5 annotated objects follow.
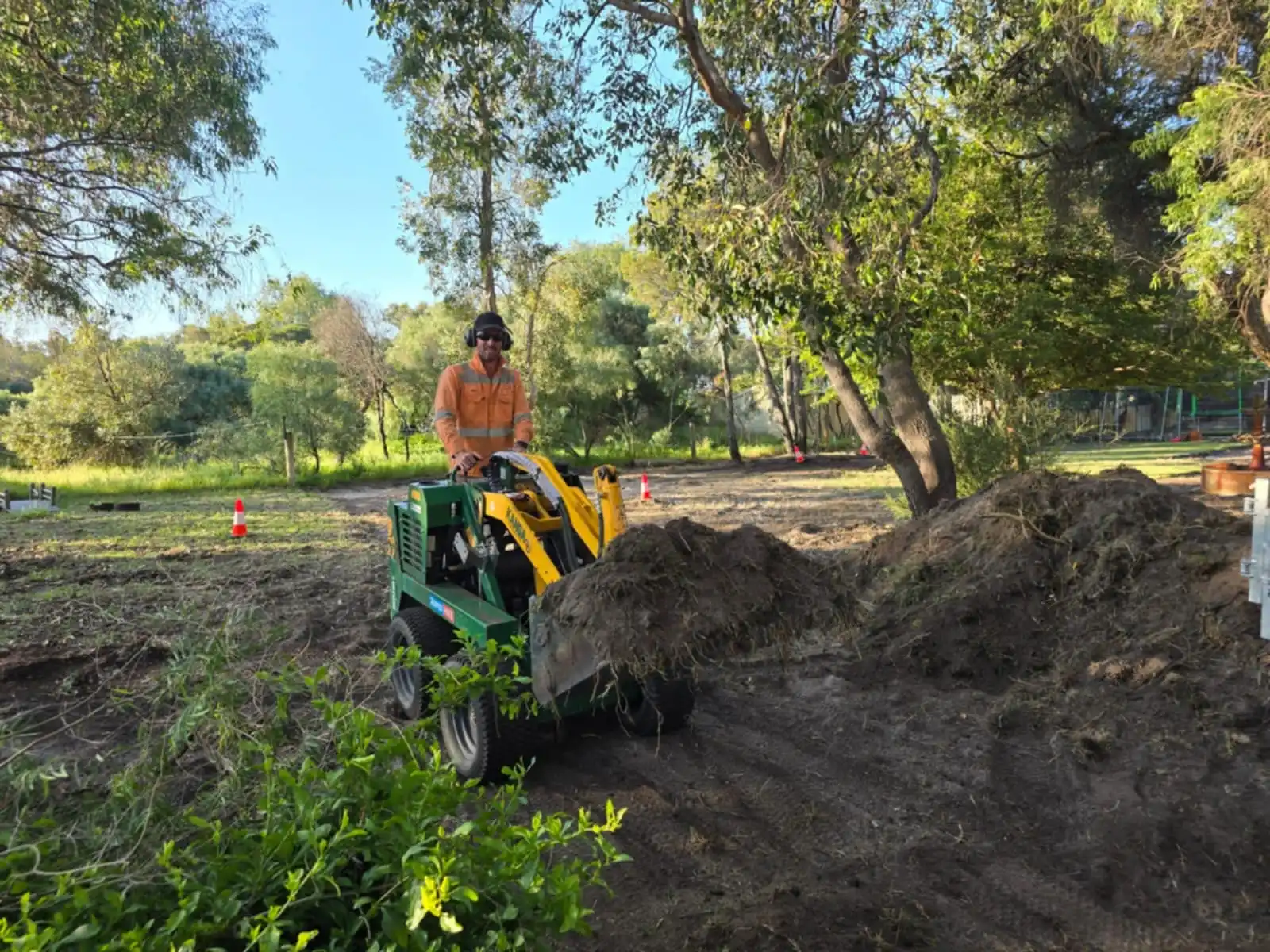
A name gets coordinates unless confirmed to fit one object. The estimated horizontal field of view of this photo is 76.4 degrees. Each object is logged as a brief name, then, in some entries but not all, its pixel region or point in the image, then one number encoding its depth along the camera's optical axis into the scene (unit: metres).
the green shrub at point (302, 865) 1.37
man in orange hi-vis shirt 4.73
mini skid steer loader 3.32
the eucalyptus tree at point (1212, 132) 8.25
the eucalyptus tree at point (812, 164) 5.19
